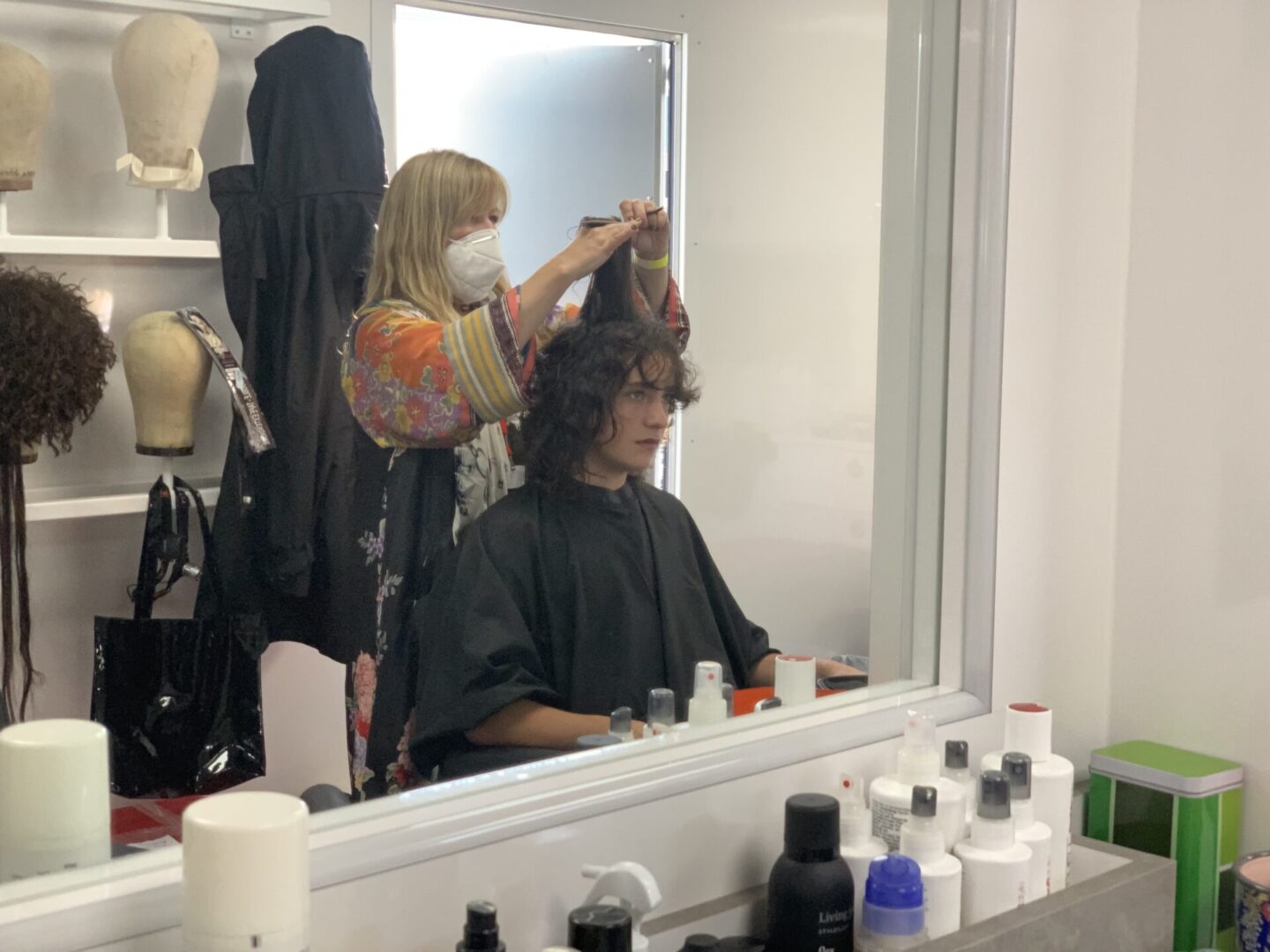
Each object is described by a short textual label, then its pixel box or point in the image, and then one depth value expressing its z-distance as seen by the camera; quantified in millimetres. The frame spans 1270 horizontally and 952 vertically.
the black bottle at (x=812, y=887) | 828
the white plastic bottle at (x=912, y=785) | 903
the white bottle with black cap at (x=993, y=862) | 877
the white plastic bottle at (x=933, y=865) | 859
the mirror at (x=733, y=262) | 1113
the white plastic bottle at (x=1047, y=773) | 947
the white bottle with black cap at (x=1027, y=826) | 905
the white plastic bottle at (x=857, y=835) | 876
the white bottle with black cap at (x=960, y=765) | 938
